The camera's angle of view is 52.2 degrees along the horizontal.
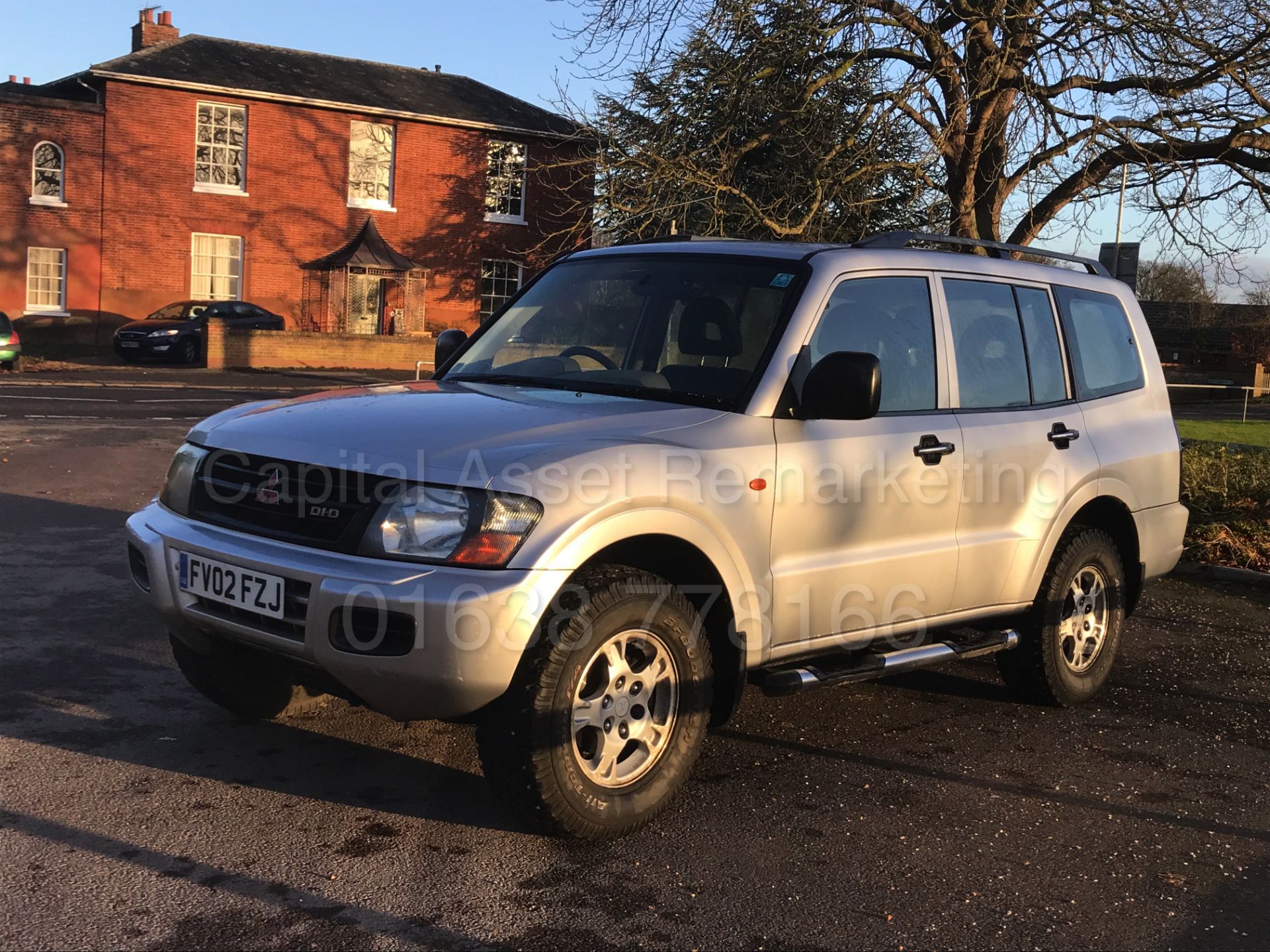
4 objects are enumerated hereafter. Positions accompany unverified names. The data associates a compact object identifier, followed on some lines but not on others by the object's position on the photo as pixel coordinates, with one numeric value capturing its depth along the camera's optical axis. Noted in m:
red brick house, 34.47
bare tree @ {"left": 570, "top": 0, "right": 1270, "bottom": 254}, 14.77
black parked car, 31.58
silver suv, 3.91
